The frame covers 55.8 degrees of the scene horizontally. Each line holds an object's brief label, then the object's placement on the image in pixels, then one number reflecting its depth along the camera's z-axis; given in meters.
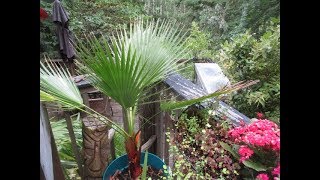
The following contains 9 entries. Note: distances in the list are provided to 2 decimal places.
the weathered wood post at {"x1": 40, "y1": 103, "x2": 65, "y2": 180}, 1.03
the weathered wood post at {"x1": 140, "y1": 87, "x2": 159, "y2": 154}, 2.19
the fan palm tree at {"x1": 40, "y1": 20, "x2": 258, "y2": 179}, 1.23
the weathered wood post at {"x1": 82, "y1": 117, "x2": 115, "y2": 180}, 1.68
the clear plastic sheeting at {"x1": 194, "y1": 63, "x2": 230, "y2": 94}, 2.18
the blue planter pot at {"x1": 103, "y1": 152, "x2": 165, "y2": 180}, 1.57
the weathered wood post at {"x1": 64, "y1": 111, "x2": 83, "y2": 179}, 1.65
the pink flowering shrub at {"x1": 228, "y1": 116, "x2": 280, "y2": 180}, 1.20
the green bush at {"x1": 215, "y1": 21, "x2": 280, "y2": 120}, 2.20
